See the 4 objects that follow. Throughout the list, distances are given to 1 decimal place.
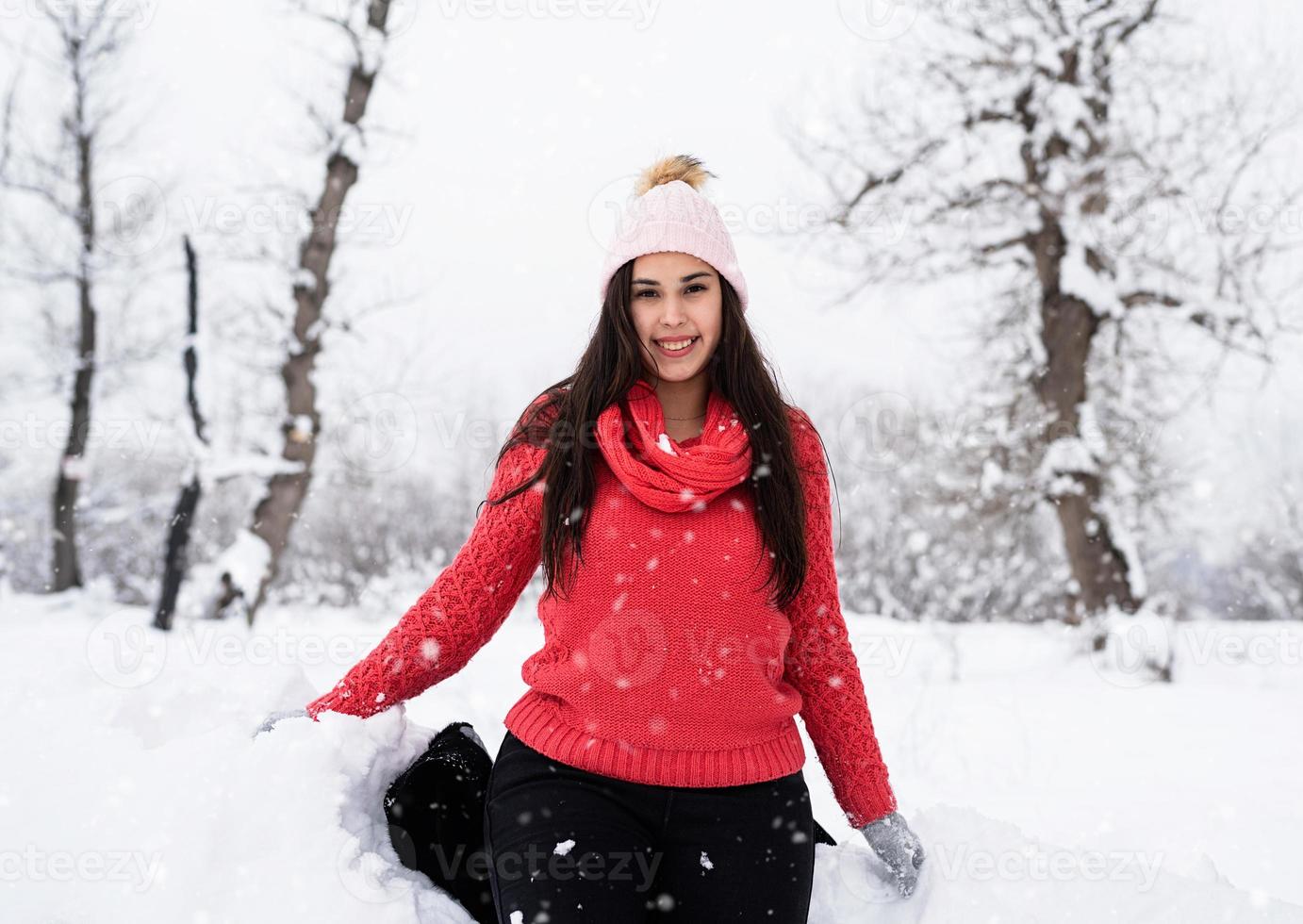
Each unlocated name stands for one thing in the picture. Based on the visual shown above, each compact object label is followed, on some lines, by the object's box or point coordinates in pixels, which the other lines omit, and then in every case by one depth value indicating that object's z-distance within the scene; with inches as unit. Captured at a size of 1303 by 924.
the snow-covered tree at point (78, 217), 426.3
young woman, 70.7
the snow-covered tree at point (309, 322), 319.9
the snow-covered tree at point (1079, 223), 296.7
